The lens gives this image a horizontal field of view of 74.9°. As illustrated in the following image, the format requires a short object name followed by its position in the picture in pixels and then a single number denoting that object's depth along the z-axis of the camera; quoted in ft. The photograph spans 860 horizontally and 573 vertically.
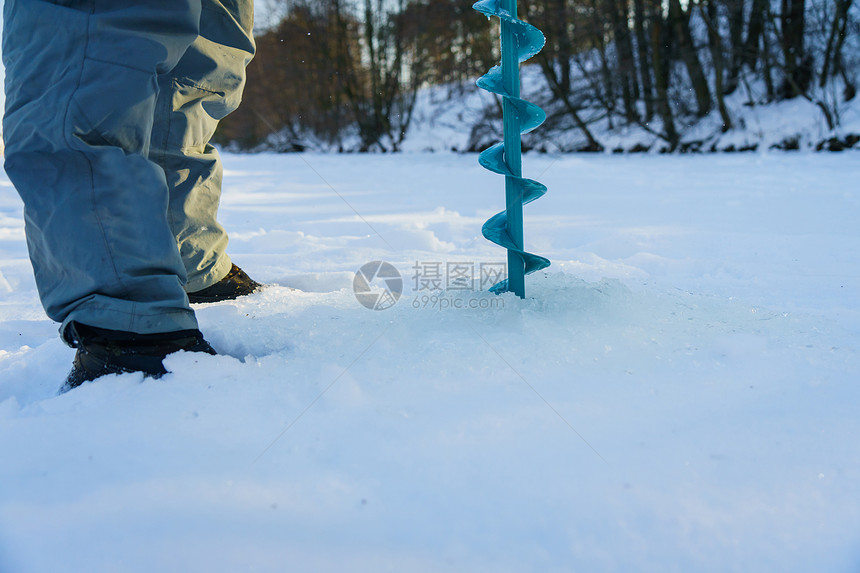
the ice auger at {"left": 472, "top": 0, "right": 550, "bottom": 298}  3.72
